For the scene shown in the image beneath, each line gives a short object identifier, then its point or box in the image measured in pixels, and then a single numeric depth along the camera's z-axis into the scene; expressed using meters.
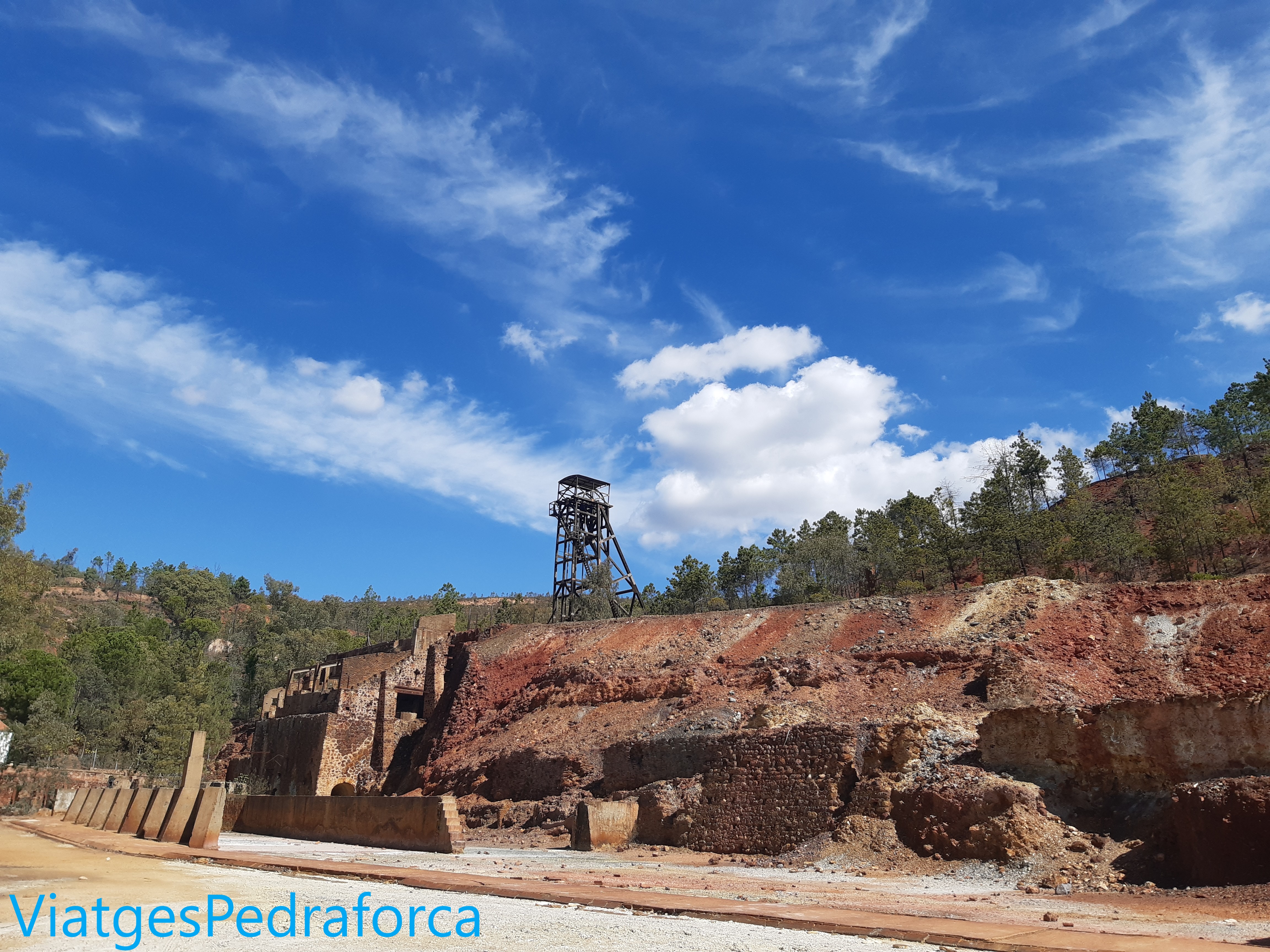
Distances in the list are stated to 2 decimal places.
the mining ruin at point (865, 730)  13.33
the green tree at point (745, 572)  62.06
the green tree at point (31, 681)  48.81
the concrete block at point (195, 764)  17.97
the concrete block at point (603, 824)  19.16
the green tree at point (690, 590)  59.72
